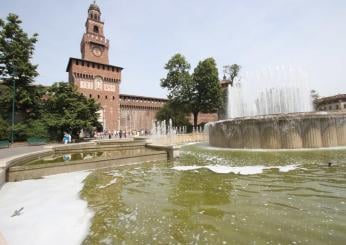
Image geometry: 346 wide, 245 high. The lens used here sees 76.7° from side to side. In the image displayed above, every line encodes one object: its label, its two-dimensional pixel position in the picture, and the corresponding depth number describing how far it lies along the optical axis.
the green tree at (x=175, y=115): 37.19
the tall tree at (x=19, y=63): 23.11
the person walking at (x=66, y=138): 19.56
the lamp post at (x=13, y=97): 19.92
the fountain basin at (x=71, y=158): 6.86
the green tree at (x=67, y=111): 23.22
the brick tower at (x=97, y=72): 40.47
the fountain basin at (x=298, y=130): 11.90
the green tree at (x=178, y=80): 34.97
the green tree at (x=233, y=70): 46.47
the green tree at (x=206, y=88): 34.12
